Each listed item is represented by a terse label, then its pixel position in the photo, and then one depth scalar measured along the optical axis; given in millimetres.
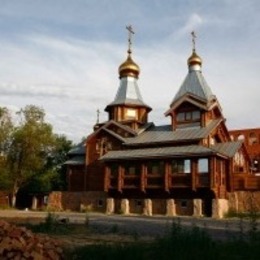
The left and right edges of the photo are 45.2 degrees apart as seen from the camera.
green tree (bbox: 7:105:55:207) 29092
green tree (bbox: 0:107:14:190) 28838
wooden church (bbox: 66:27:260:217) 21535
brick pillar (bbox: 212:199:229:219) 20630
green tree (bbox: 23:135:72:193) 30061
